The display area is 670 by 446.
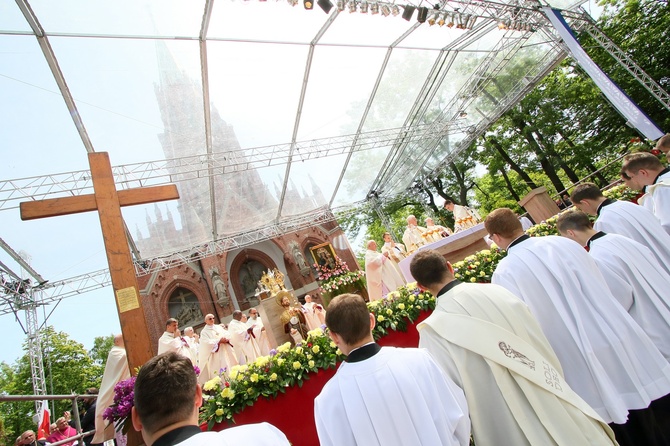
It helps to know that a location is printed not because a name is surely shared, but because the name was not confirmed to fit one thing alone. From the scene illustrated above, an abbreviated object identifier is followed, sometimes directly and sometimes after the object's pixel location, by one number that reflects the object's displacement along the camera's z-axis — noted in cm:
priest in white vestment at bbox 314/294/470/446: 167
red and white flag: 826
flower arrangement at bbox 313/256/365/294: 1003
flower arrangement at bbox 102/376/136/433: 266
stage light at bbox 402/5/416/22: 795
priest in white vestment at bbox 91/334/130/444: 467
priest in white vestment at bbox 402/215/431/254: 1005
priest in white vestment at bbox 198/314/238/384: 766
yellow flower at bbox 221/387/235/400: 346
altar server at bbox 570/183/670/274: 324
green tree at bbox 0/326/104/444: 2625
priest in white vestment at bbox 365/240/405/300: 910
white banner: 838
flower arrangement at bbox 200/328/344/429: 348
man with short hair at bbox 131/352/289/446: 123
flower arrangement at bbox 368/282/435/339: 427
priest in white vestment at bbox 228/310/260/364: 848
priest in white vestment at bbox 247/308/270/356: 894
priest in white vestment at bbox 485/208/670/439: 225
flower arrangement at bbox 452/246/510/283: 547
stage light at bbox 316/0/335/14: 707
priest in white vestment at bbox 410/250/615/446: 178
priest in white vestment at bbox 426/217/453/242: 1009
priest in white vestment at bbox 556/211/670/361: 267
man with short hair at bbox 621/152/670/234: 356
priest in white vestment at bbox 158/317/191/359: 715
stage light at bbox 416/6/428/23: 798
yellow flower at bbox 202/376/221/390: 368
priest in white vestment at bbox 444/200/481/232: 1105
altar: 888
